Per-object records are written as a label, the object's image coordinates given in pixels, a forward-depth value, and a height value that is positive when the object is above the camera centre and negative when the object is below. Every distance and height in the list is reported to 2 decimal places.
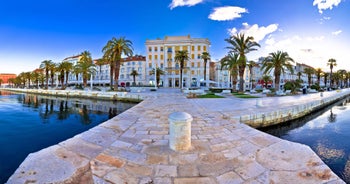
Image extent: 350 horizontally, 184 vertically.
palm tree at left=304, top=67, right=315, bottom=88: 58.39 +5.19
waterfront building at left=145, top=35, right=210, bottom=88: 56.12 +8.94
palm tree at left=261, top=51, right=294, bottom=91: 26.96 +3.83
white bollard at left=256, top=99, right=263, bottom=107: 12.52 -1.17
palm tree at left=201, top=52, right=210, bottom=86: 50.91 +8.37
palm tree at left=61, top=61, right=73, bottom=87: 48.40 +5.36
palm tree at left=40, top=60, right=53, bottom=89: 51.31 +6.25
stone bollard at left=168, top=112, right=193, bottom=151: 4.15 -1.06
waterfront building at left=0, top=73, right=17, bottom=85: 165.20 +8.98
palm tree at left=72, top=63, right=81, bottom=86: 44.28 +4.19
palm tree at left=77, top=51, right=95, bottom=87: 41.45 +4.95
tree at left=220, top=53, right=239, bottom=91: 27.77 +3.78
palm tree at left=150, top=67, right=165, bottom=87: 54.03 +4.24
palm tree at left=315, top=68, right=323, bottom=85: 65.54 +5.83
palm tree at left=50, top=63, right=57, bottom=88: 51.98 +5.17
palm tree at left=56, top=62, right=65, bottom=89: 48.44 +4.64
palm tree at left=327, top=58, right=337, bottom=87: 61.03 +8.36
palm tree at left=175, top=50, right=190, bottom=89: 40.59 +6.90
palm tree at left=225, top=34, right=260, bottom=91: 26.40 +6.16
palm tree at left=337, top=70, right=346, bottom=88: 75.05 +5.91
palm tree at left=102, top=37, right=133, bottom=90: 30.53 +6.32
